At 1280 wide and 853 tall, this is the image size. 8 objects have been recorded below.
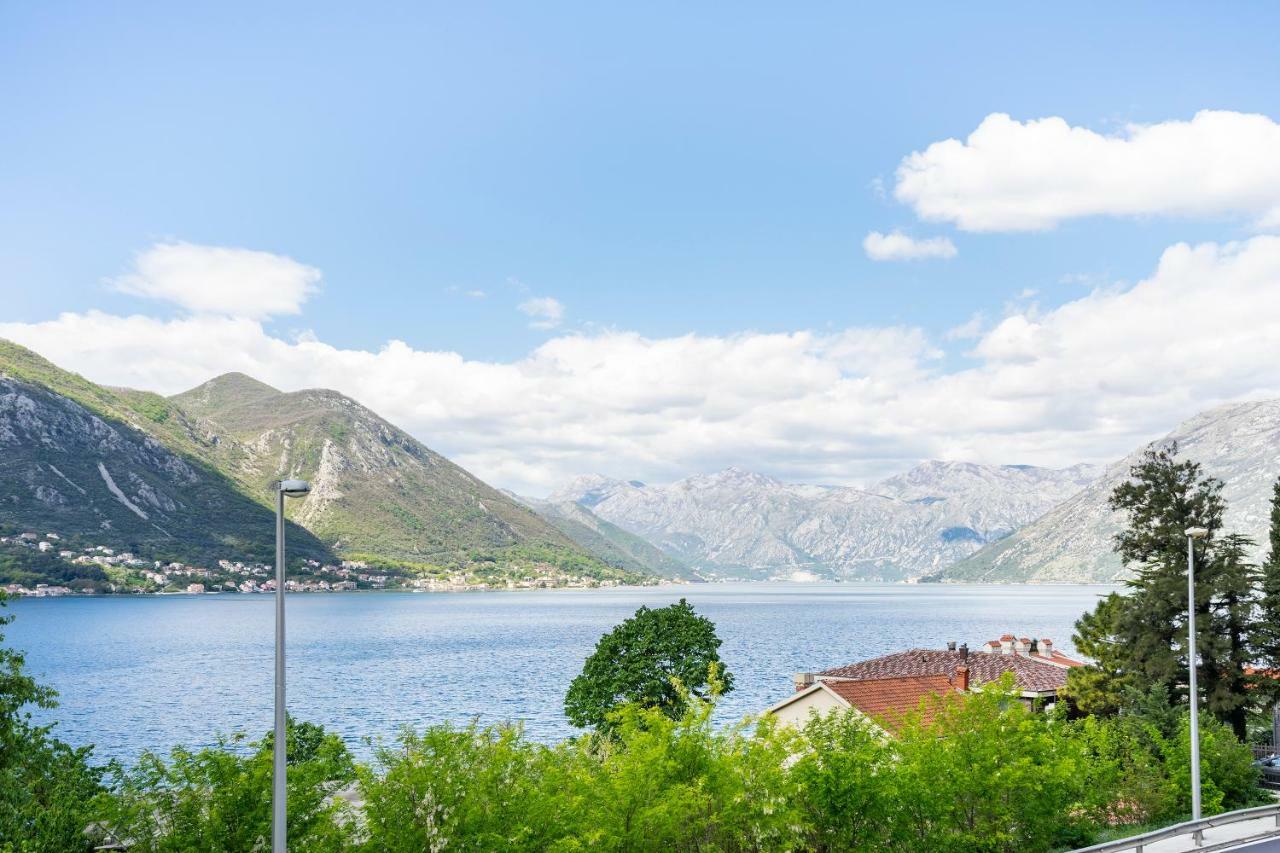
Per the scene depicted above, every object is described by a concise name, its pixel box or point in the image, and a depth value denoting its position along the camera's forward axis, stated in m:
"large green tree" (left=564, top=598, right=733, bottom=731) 53.62
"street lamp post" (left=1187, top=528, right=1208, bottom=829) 24.91
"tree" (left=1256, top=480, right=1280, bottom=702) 39.75
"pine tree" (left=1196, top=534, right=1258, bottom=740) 38.78
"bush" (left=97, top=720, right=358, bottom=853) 15.44
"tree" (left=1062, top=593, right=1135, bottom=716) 43.25
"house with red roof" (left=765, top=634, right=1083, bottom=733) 41.50
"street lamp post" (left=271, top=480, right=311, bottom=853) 12.96
